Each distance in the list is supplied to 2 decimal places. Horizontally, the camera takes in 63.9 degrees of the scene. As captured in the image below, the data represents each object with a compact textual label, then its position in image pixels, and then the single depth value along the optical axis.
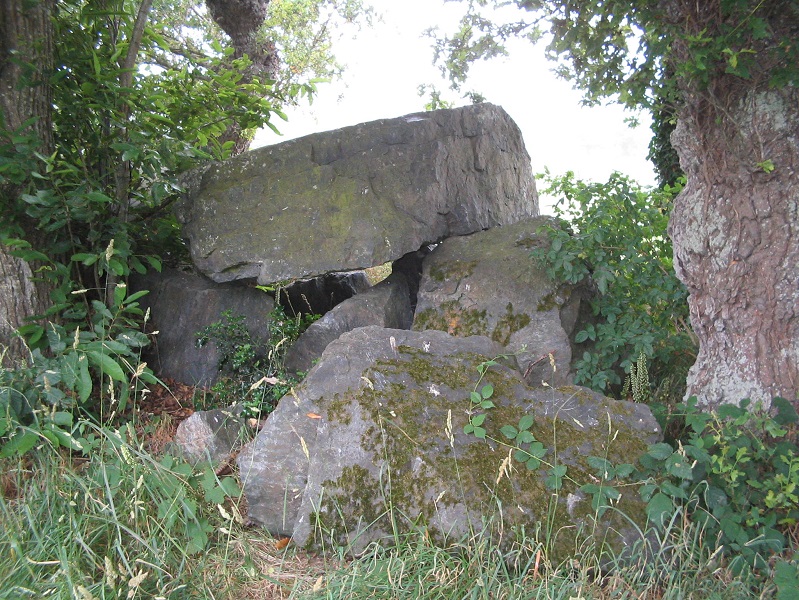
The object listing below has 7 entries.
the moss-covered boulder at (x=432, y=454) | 2.58
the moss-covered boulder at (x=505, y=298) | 3.82
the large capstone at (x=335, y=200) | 4.31
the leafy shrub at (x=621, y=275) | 3.71
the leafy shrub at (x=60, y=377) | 2.93
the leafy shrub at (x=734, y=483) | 2.48
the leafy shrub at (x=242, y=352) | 4.14
